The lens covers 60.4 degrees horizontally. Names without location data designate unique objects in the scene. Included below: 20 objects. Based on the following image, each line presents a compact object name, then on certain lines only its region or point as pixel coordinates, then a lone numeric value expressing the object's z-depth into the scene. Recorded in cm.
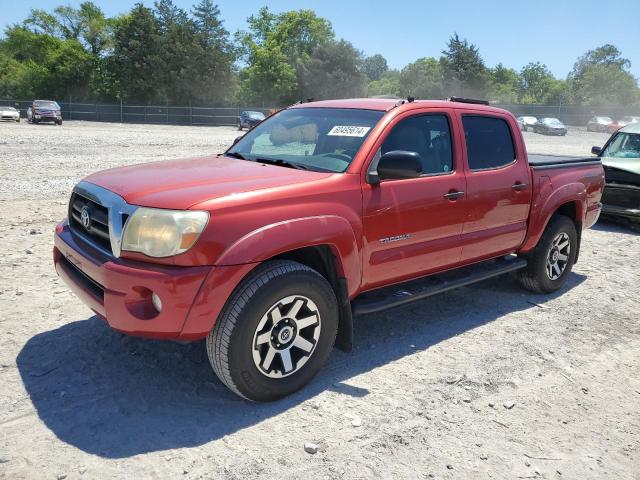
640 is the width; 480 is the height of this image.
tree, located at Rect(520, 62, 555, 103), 11599
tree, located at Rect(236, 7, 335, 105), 6912
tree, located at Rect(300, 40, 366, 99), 6575
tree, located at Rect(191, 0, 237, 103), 6103
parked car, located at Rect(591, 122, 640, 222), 883
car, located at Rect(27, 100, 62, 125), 3797
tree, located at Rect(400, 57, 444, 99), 7325
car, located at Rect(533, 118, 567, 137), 4428
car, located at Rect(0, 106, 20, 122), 4041
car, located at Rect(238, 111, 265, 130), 3853
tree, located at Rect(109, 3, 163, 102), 6031
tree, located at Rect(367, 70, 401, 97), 11817
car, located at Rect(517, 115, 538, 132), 4884
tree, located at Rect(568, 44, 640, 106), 8406
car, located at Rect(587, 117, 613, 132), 5058
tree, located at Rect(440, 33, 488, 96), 7188
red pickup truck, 302
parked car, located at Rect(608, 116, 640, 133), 4822
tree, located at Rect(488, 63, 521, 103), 9636
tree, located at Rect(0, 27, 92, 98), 6394
